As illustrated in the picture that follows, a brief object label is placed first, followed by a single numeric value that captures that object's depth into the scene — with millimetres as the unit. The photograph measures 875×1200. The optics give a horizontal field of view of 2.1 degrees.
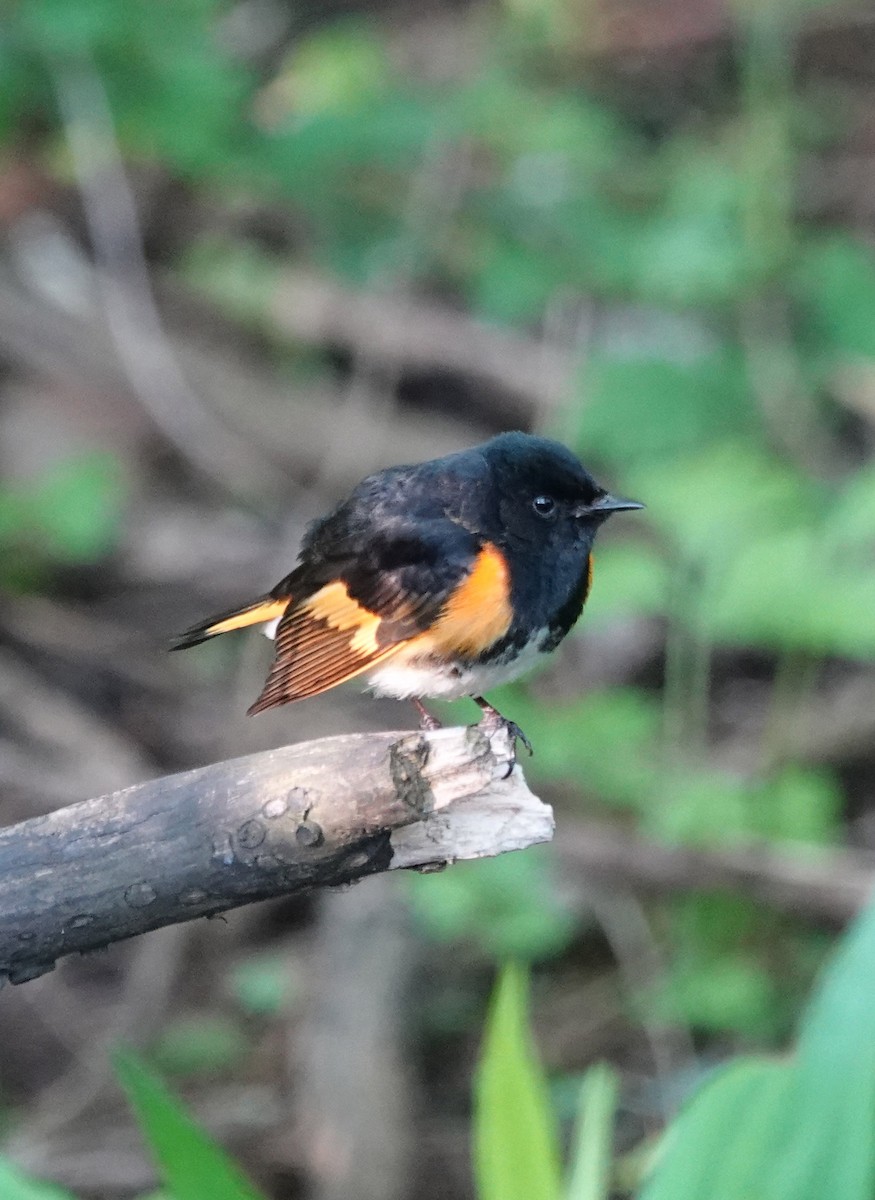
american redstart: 4429
